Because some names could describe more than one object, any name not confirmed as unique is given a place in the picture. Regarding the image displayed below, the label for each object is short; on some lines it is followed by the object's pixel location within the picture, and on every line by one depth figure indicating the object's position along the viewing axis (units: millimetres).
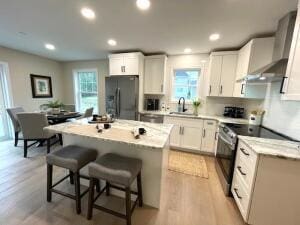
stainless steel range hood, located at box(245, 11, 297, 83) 1771
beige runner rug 2619
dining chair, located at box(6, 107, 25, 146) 3229
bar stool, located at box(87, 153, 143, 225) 1334
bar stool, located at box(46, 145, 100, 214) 1555
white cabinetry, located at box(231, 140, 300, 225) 1324
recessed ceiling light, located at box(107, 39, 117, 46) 2916
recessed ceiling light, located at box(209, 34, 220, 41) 2529
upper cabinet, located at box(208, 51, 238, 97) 3162
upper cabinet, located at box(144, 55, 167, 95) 3703
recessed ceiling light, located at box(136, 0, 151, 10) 1664
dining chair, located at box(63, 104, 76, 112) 4448
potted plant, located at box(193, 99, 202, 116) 3586
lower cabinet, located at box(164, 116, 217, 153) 3240
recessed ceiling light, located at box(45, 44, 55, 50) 3380
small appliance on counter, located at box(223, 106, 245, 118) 3381
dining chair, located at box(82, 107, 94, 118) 3630
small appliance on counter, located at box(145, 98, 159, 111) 4023
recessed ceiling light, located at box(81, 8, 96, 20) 1873
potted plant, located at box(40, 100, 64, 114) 3781
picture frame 4297
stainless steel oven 1969
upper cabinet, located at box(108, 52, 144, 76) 3506
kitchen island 1522
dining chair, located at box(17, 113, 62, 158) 2853
